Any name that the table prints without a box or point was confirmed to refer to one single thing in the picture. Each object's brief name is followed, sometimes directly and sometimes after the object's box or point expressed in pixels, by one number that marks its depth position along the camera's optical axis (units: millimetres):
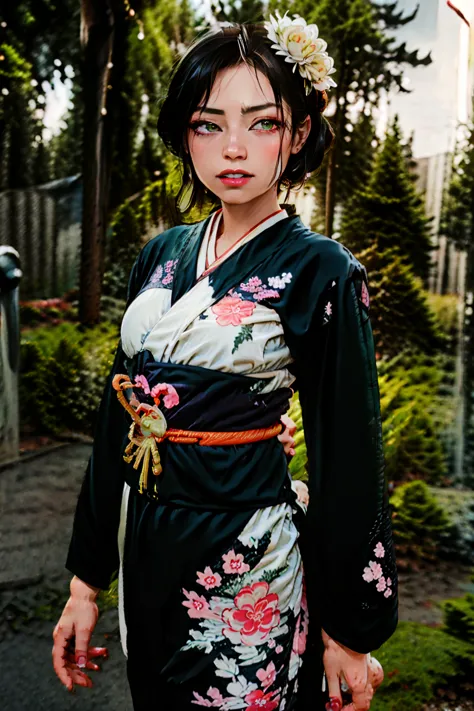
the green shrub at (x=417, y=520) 3438
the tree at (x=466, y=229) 3459
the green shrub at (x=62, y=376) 3479
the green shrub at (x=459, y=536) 3441
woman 1044
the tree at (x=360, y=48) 3350
